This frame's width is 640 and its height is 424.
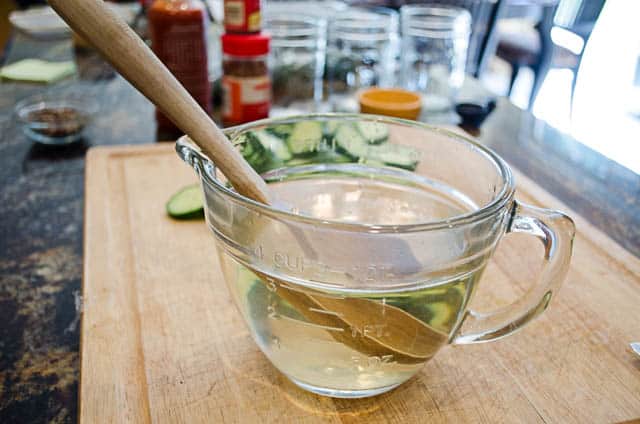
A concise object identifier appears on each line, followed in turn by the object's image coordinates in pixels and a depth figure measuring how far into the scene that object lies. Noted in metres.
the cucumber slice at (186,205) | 0.80
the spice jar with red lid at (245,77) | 1.08
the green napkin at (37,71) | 1.42
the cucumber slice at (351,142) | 0.65
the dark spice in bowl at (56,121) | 1.08
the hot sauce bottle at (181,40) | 1.08
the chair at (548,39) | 2.16
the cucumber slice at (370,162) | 0.68
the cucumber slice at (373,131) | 0.64
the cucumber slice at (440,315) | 0.46
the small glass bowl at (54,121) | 1.08
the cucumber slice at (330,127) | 0.63
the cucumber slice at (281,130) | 0.61
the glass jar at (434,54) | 1.32
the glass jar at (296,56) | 1.28
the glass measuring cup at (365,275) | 0.42
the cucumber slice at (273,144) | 0.60
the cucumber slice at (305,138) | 0.63
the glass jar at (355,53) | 1.29
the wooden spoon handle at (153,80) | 0.38
